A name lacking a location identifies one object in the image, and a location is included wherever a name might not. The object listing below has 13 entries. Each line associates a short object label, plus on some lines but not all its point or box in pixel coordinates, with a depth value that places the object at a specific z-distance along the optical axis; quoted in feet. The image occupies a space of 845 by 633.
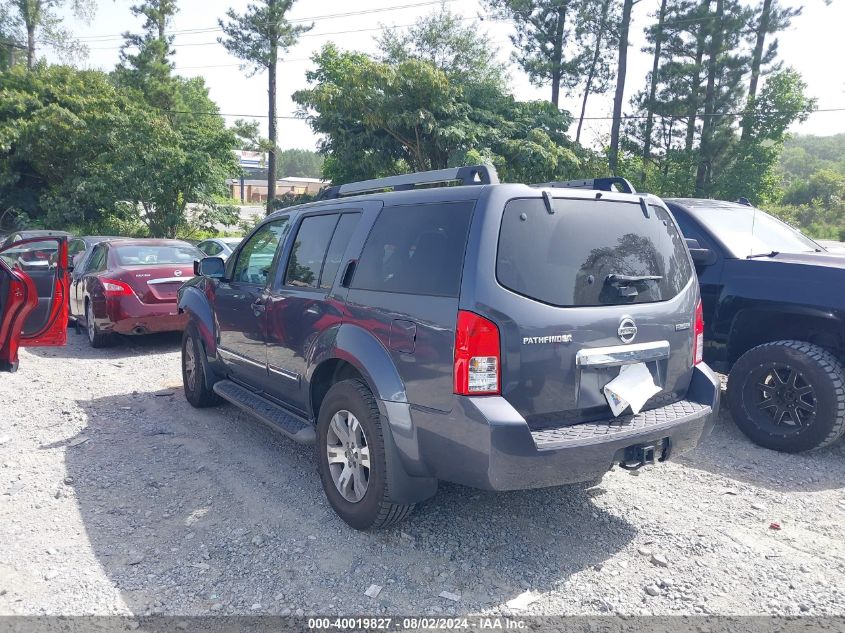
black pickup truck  16.02
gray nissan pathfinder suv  10.04
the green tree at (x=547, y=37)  101.60
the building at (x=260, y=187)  294.05
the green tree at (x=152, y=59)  117.60
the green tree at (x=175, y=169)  73.15
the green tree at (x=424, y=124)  71.20
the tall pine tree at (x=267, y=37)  94.27
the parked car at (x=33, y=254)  26.36
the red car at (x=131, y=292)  26.78
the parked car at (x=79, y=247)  36.42
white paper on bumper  10.96
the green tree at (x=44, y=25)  130.41
